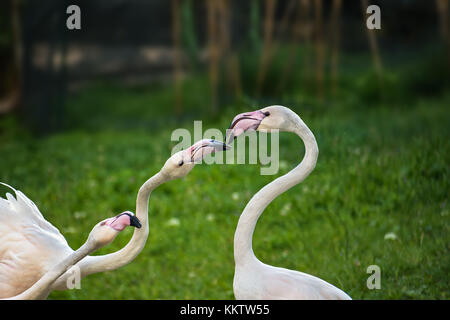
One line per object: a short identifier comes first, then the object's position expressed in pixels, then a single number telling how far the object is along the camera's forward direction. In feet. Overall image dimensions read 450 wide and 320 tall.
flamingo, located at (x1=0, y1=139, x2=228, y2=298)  17.22
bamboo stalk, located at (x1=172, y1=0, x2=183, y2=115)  50.02
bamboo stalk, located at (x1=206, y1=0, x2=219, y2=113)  47.44
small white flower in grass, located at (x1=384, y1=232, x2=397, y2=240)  26.27
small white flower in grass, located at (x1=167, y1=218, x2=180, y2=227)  33.01
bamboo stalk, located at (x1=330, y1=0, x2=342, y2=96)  46.59
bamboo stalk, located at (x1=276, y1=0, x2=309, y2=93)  51.08
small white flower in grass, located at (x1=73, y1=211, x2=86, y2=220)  33.54
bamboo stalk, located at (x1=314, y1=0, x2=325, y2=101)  47.73
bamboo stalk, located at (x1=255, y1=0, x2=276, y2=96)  47.22
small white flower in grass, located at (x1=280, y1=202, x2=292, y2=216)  31.47
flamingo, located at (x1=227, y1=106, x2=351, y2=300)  16.66
